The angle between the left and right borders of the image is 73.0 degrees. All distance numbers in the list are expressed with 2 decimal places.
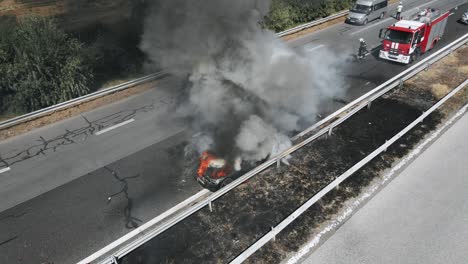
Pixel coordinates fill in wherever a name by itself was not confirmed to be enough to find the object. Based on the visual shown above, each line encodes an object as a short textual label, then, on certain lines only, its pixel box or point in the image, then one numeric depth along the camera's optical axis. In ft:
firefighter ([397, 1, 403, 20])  79.65
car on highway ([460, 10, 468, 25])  74.12
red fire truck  53.88
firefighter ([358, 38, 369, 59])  58.47
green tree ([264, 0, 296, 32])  70.49
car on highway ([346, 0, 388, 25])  77.10
